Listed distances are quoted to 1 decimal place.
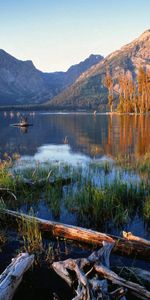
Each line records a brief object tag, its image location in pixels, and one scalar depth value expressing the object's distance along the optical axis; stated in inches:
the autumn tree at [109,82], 4710.1
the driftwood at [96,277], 260.4
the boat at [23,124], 2864.2
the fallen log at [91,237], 363.9
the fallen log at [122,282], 266.5
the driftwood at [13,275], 274.9
